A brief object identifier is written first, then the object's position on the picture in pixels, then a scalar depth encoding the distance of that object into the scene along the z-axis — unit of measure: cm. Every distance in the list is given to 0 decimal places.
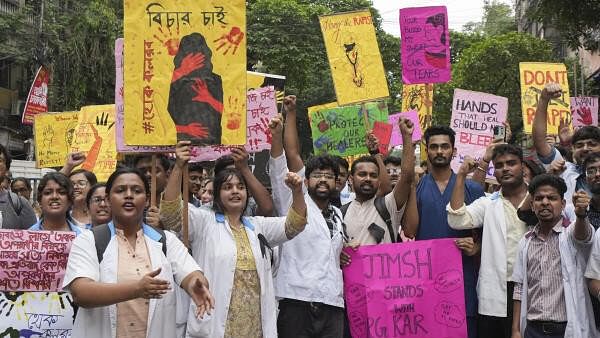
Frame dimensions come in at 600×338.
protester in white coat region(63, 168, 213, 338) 372
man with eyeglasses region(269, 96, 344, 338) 529
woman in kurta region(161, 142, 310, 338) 473
